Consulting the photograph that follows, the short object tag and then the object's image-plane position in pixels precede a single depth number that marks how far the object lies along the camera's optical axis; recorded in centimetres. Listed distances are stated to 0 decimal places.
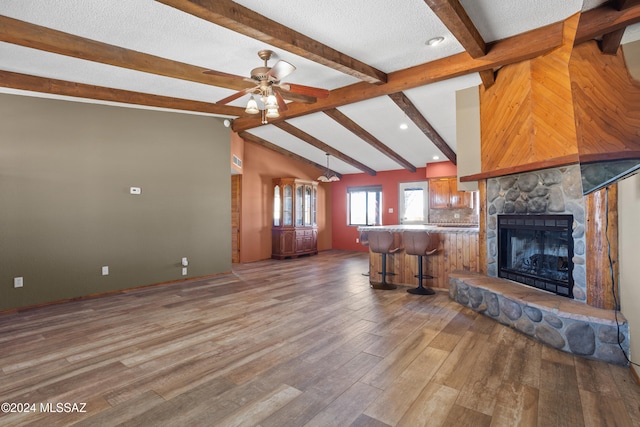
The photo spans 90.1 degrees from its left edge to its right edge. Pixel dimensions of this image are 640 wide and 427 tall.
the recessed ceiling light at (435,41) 354
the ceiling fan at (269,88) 353
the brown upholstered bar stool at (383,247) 500
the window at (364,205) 1005
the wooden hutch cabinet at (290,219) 853
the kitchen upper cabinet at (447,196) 812
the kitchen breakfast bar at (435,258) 468
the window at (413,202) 912
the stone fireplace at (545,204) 310
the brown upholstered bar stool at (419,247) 459
